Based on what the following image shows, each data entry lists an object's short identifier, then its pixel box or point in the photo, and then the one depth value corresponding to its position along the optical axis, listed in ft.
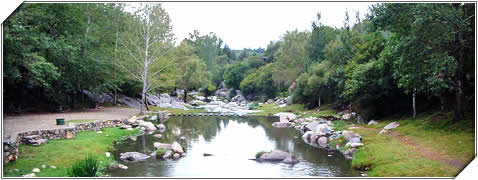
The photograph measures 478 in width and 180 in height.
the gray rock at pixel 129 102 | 132.16
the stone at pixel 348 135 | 58.03
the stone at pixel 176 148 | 50.63
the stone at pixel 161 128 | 78.18
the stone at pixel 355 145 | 51.97
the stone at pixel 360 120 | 79.41
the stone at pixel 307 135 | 66.88
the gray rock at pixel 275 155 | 47.09
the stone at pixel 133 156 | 46.11
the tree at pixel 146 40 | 101.09
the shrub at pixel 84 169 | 33.81
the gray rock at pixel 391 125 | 63.67
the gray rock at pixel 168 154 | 48.14
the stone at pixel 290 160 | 45.35
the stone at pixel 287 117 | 98.02
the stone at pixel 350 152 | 49.57
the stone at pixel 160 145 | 53.67
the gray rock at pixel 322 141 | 60.19
